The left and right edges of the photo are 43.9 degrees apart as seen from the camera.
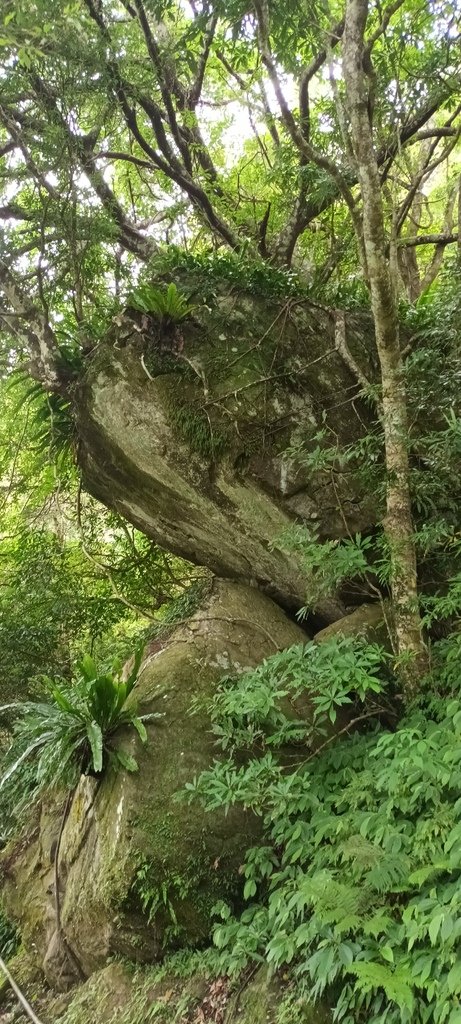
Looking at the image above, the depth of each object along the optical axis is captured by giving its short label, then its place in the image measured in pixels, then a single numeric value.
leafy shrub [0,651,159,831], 3.65
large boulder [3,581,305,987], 3.23
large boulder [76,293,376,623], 4.54
